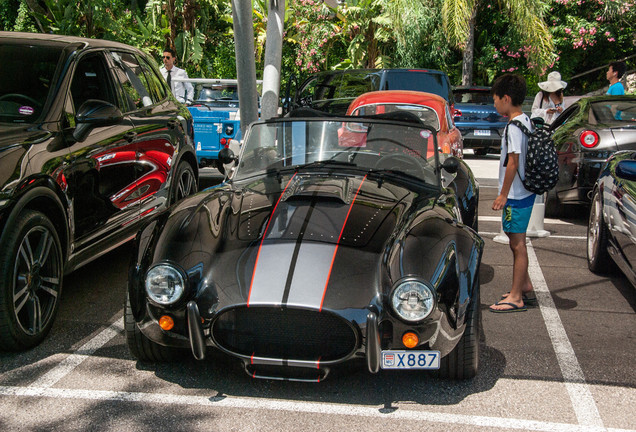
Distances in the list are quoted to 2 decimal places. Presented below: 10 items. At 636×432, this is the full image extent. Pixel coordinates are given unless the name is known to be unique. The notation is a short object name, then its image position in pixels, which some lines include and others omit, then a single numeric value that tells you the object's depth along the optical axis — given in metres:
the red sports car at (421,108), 8.98
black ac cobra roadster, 3.45
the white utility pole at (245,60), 8.96
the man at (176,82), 11.05
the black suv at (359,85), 11.89
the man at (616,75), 10.11
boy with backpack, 4.96
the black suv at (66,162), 4.13
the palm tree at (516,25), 19.41
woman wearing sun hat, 10.30
